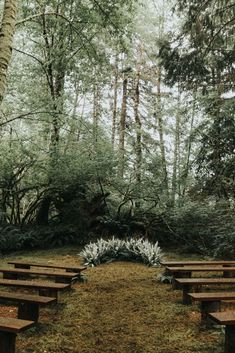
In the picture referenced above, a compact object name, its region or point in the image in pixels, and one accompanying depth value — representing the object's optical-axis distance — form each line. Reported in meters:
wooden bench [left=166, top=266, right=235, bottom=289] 5.77
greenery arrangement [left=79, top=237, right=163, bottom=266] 8.31
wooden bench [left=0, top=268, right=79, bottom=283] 5.51
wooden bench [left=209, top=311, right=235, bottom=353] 3.00
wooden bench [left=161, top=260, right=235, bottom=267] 6.32
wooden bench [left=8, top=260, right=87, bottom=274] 6.11
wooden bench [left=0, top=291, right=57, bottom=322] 3.82
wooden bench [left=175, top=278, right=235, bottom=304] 4.70
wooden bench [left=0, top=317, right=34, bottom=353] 2.85
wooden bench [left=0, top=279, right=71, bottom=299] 4.56
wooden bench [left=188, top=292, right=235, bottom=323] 3.80
